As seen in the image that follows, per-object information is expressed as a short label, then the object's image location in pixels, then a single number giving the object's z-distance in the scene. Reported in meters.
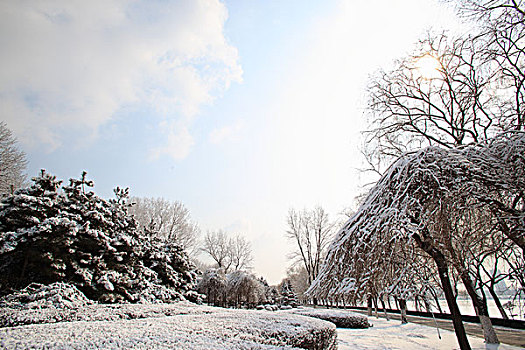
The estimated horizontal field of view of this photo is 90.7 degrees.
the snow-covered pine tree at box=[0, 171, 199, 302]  7.91
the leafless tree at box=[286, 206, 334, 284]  31.41
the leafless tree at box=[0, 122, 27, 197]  15.29
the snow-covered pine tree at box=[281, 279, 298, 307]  35.01
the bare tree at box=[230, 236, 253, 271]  38.78
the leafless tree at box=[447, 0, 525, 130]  5.31
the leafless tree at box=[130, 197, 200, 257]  25.28
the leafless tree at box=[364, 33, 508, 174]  7.63
